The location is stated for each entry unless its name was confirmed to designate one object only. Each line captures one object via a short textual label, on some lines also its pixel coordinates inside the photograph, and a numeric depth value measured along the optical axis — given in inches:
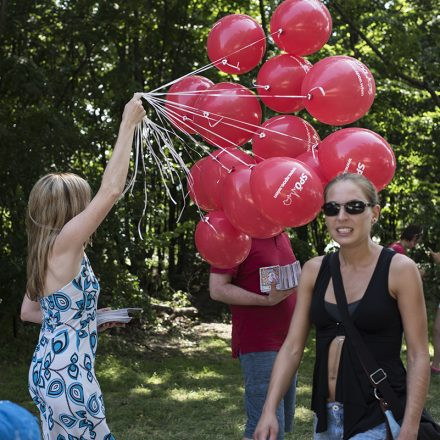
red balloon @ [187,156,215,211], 160.9
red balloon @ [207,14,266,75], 160.7
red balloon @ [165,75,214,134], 158.7
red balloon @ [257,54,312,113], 154.2
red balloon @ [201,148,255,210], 155.1
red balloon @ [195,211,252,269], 156.9
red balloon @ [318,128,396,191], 135.4
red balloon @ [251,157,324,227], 131.4
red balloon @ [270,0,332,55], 154.9
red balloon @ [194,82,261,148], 153.7
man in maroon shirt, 166.7
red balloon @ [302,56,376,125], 141.0
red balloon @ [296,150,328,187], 140.6
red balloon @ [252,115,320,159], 151.3
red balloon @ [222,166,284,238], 144.7
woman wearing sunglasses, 107.9
